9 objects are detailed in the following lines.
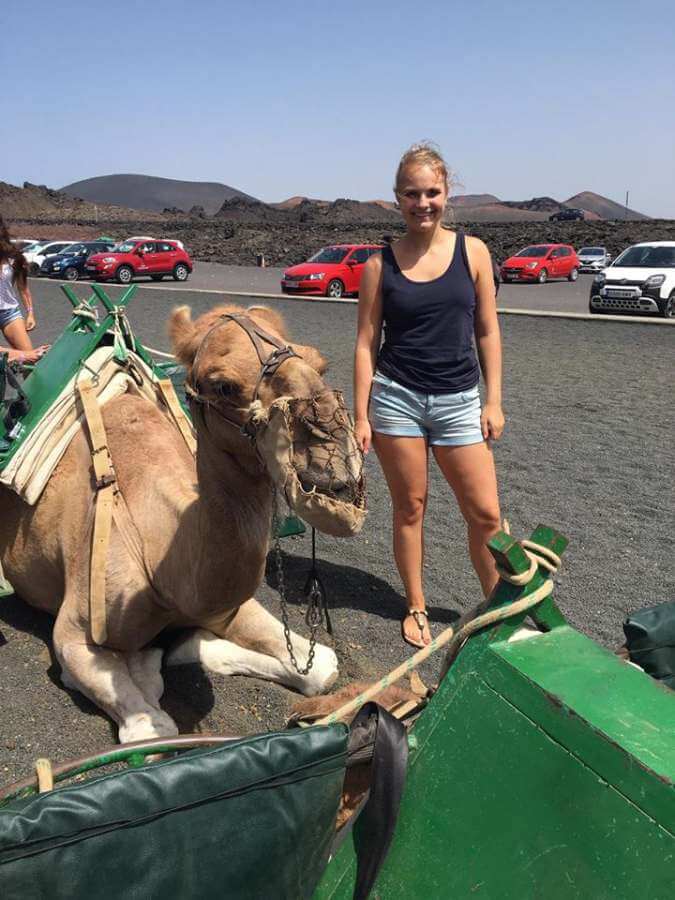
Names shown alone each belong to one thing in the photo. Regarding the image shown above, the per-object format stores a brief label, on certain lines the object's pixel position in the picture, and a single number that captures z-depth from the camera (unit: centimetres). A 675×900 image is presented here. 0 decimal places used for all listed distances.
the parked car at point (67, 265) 3212
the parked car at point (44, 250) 3387
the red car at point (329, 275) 2477
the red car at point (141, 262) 3091
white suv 1789
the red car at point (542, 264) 3103
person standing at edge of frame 505
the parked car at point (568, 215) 6906
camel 252
